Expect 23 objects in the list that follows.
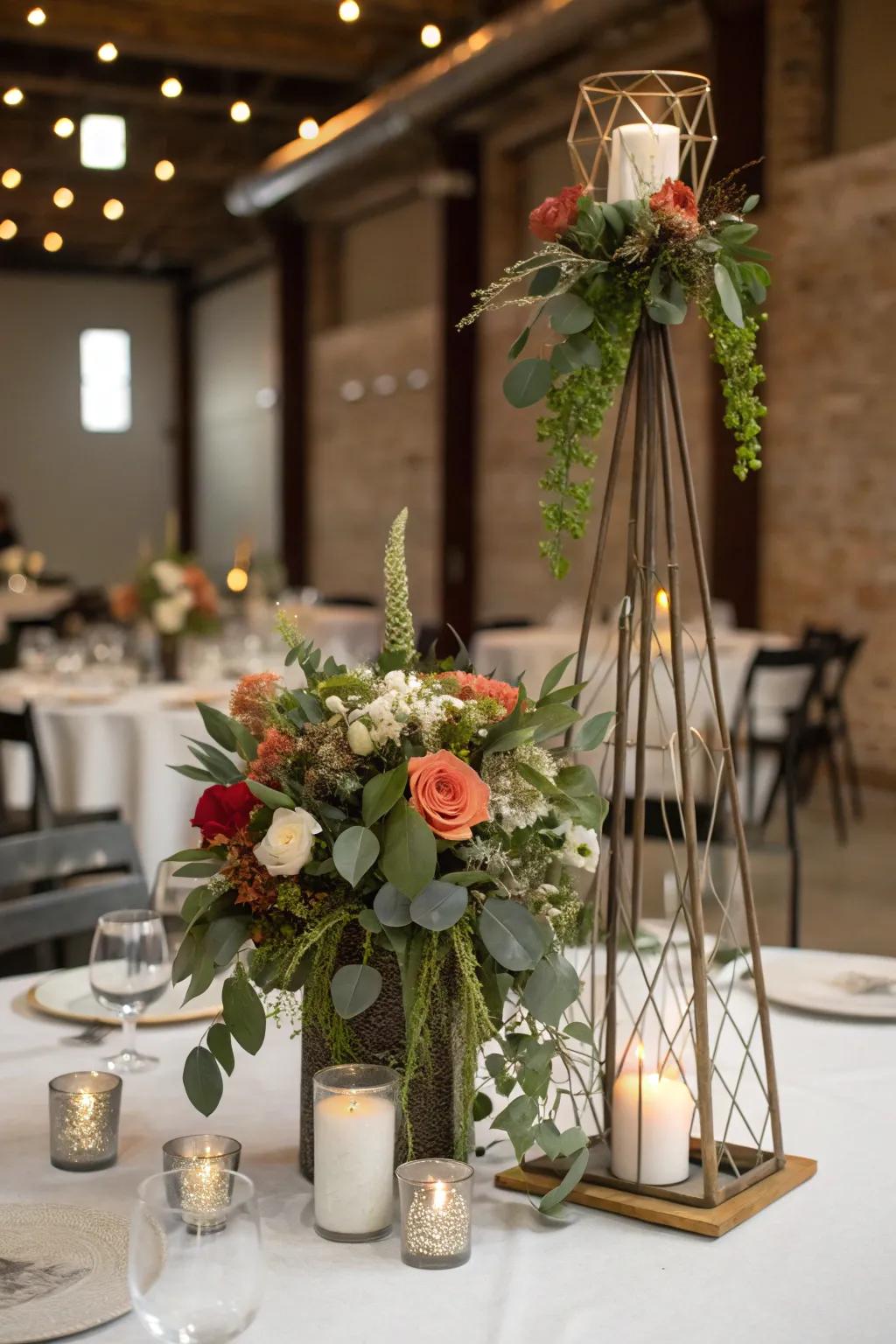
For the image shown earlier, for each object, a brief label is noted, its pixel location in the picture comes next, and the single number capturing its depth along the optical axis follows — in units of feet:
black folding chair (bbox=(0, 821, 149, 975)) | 7.27
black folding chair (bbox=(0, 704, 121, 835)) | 14.07
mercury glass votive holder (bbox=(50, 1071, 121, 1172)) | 4.59
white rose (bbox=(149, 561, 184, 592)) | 18.49
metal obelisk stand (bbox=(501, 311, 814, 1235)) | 4.23
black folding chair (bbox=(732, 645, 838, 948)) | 20.47
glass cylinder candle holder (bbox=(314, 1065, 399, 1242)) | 4.07
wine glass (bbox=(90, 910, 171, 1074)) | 5.41
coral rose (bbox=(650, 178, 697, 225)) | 4.35
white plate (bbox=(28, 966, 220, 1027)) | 6.05
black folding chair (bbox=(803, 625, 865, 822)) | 22.45
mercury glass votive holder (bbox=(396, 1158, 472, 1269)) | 3.90
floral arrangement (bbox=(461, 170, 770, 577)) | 4.39
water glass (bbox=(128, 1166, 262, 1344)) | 3.13
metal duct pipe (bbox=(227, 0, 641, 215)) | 28.22
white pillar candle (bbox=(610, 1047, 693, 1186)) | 4.31
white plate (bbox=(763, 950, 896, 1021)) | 6.11
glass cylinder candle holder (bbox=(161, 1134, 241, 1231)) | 3.14
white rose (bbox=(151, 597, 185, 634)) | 18.45
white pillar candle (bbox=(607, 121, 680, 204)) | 4.56
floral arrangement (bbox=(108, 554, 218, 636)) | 18.51
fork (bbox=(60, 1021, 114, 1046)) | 5.84
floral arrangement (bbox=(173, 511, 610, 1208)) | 4.08
